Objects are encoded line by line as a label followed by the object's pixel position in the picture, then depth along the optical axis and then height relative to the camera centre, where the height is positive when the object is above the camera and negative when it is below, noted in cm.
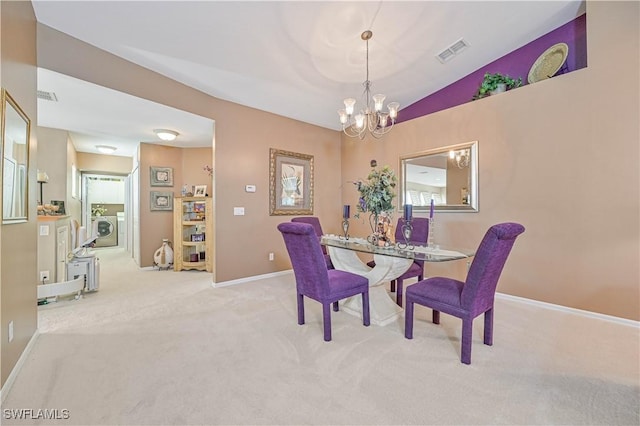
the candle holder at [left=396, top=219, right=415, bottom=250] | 249 -15
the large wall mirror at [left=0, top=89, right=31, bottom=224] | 160 +37
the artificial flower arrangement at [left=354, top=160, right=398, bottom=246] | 259 +19
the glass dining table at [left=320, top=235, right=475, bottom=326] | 230 -51
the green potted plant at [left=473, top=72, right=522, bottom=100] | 325 +165
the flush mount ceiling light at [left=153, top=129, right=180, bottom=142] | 414 +130
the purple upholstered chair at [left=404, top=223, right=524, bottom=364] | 175 -59
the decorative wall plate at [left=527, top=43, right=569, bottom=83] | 288 +174
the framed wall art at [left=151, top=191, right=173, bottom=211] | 498 +26
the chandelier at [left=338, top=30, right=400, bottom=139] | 273 +115
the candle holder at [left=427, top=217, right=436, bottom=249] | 278 -32
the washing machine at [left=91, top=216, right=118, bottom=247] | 741 -45
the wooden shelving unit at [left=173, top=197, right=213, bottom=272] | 462 -36
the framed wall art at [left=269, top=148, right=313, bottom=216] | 432 +55
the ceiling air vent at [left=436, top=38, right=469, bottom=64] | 312 +203
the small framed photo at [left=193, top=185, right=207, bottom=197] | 492 +44
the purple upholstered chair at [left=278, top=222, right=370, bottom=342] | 213 -57
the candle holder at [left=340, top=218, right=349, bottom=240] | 302 -13
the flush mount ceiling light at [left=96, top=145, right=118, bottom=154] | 524 +136
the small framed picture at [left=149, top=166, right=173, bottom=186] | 496 +74
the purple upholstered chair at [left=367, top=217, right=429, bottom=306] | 294 -33
